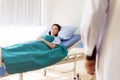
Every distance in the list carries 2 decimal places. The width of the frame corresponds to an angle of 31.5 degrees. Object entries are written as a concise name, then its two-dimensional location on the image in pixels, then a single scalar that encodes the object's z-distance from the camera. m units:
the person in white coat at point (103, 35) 0.89
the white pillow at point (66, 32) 3.29
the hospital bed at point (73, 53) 2.86
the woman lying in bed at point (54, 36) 2.91
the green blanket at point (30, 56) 2.19
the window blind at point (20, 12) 3.61
